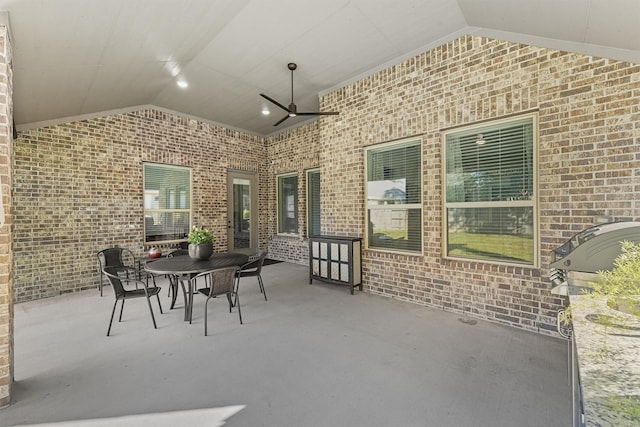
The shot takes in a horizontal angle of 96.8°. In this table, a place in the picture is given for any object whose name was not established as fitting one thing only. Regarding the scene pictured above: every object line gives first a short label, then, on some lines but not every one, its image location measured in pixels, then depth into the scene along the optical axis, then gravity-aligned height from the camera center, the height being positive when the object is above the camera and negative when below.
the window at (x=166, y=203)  6.00 +0.22
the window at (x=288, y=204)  7.72 +0.20
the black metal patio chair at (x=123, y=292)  3.22 -0.94
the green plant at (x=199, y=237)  3.92 -0.35
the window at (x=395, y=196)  4.41 +0.21
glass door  7.50 -0.01
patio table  3.37 -0.68
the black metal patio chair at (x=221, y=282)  3.32 -0.85
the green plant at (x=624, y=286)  1.21 -0.36
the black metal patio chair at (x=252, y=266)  4.20 -0.85
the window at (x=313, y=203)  7.19 +0.18
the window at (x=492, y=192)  3.41 +0.21
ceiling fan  4.55 +1.68
